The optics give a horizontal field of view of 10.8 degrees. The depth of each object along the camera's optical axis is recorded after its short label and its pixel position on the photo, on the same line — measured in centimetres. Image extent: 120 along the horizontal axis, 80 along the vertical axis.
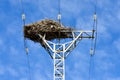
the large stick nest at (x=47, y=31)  4653
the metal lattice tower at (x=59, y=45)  4406
